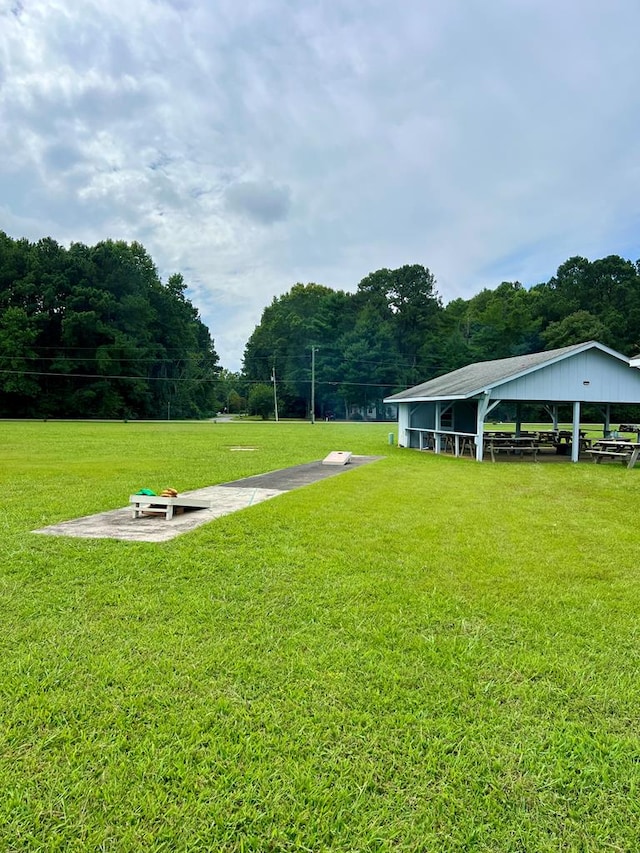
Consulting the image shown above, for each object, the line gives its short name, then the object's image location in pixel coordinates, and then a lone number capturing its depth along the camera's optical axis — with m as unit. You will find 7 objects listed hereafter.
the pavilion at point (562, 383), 13.95
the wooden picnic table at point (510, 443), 14.99
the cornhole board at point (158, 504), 6.07
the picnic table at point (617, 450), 13.04
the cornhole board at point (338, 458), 12.47
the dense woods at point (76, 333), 44.44
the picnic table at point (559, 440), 17.14
